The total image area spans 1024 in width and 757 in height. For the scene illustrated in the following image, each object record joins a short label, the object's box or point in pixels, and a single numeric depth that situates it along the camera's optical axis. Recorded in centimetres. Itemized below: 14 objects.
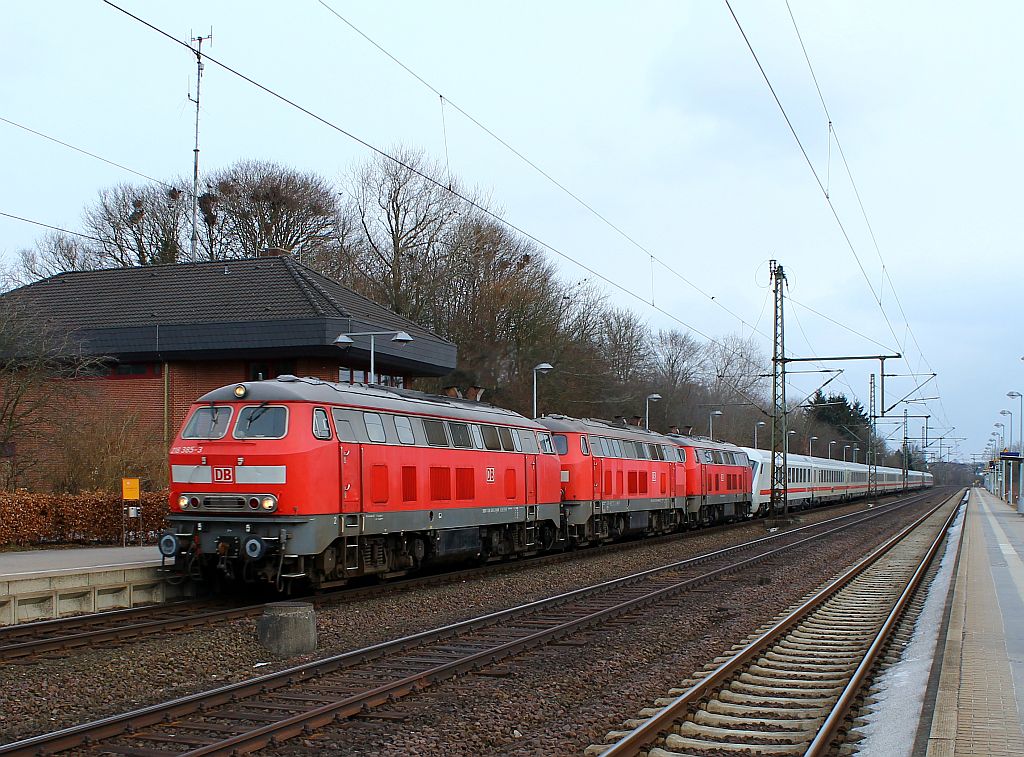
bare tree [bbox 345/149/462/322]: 4956
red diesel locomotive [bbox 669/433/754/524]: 3738
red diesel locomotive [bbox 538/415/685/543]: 2700
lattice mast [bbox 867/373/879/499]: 9062
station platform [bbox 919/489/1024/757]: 762
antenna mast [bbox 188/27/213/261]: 4018
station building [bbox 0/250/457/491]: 3169
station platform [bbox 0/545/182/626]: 1435
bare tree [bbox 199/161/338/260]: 5375
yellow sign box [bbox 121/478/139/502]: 2034
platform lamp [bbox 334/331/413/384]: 2417
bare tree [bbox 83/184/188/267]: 5581
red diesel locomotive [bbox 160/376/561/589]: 1511
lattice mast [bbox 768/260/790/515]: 3919
